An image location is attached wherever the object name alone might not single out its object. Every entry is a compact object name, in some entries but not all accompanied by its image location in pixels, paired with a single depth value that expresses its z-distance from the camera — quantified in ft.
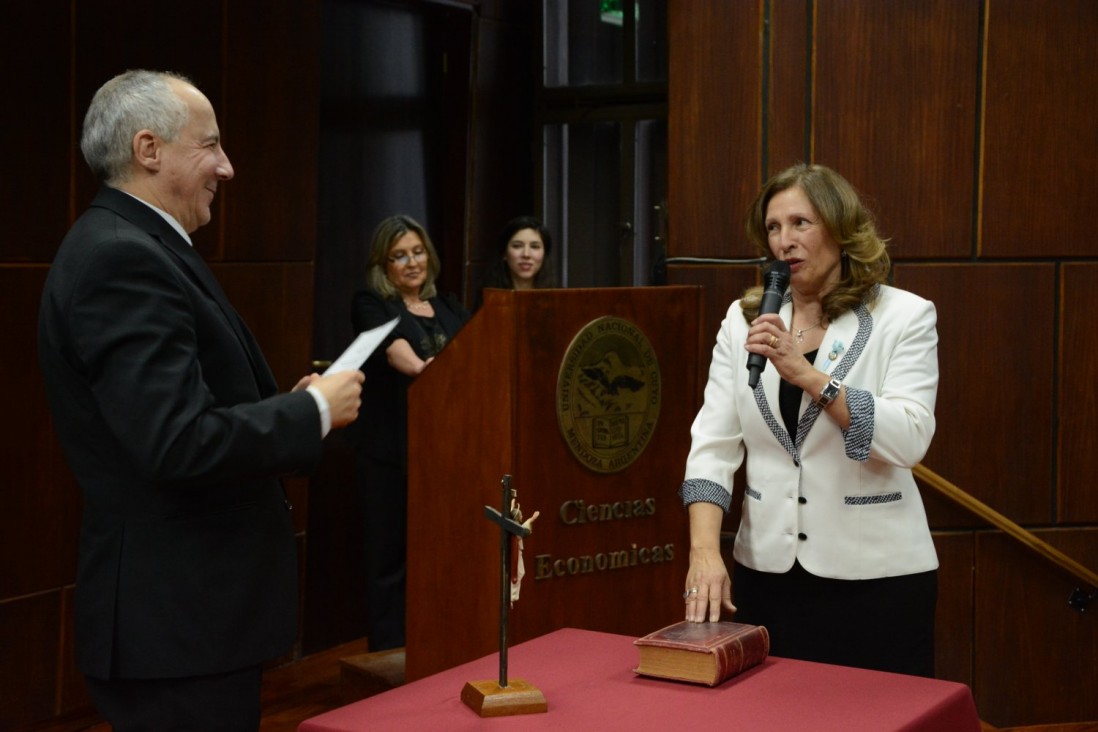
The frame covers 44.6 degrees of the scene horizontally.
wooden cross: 6.36
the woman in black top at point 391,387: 16.34
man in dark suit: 6.40
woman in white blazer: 8.45
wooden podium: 11.90
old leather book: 6.55
